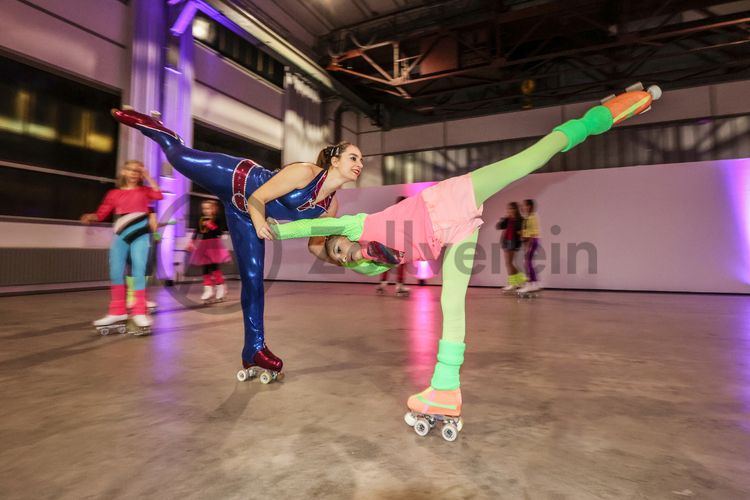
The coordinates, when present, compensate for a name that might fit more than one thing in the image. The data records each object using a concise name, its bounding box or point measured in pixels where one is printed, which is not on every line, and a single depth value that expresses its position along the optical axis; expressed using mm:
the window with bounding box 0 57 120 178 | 4602
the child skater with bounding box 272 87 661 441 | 1157
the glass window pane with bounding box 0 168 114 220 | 4586
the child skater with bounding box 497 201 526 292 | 5180
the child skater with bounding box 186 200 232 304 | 4340
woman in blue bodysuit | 1469
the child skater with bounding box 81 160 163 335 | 2537
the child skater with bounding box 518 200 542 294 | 5086
